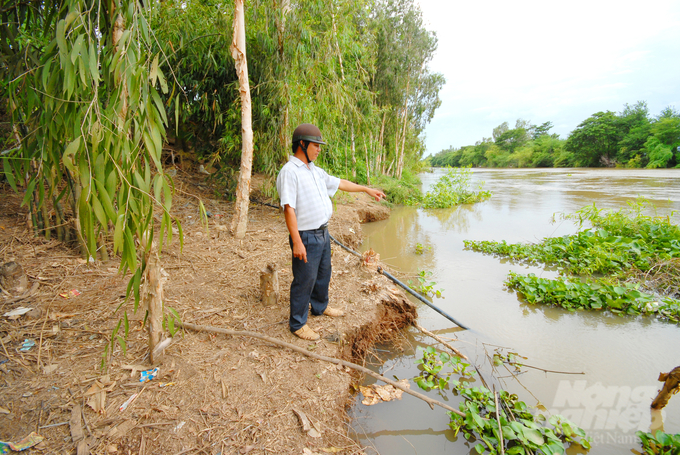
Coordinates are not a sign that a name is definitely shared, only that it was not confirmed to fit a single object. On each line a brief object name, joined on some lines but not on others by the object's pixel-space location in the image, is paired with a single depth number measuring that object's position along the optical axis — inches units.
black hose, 136.9
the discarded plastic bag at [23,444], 58.7
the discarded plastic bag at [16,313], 96.0
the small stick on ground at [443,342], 113.3
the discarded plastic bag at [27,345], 85.1
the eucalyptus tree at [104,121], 51.9
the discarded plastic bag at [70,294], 111.5
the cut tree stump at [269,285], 117.0
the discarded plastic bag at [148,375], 77.8
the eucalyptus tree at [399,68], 568.4
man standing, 90.5
